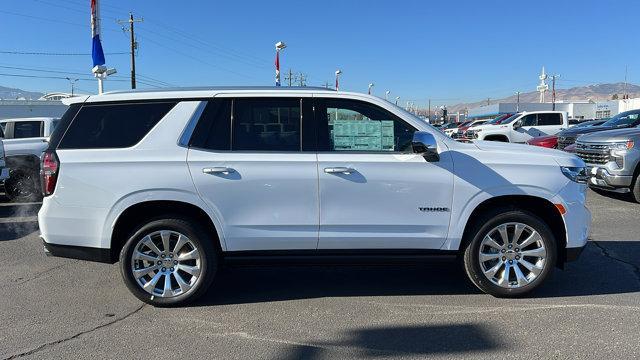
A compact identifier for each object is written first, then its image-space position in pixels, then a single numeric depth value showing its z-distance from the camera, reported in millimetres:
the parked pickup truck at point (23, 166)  10641
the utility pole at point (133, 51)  41625
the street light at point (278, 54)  21406
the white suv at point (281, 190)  4391
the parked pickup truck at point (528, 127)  19891
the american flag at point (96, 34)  12805
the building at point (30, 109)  41812
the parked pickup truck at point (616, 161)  9148
